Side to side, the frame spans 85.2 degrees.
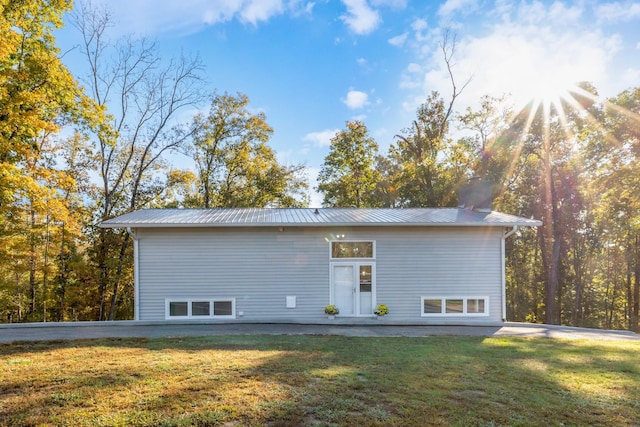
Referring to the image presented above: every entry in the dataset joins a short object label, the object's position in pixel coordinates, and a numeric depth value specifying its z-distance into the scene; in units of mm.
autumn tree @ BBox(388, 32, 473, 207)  17750
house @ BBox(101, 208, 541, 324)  8719
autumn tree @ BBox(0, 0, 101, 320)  8859
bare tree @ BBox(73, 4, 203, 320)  14562
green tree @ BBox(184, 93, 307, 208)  18109
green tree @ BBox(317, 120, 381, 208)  20062
